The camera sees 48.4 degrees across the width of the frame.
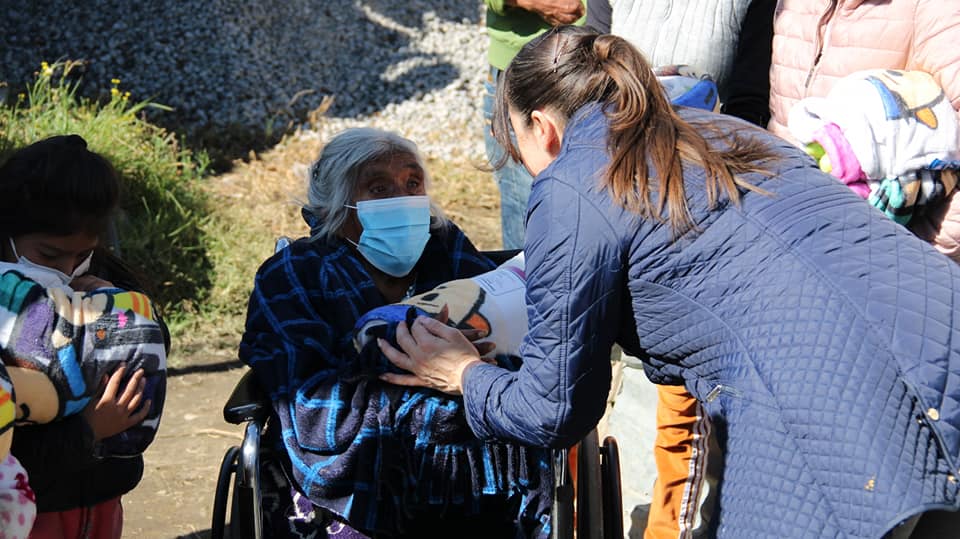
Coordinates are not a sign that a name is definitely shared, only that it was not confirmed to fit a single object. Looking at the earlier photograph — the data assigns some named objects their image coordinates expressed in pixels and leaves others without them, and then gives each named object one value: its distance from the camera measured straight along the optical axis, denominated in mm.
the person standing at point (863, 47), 2572
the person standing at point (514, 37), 3992
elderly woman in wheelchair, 2459
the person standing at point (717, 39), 3191
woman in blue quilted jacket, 1741
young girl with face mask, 2074
